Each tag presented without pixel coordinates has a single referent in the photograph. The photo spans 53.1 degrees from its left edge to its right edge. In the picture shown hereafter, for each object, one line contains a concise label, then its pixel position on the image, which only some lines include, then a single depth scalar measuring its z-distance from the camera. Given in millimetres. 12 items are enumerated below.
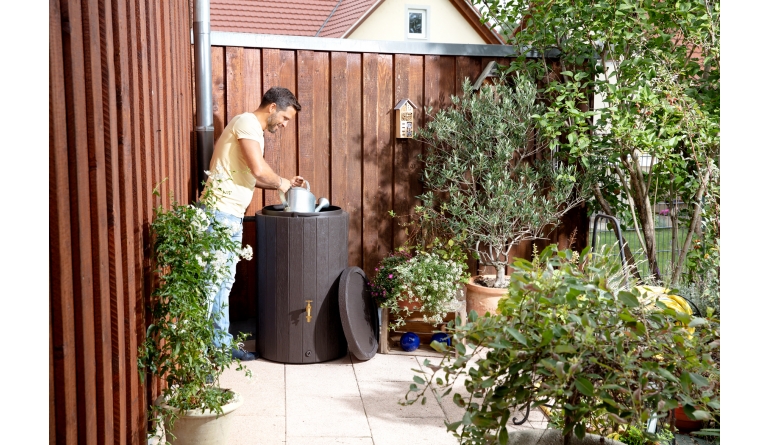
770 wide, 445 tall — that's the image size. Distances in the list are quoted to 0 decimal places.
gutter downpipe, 5168
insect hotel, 5832
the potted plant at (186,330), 3027
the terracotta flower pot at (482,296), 5254
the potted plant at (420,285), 5125
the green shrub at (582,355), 1778
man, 4754
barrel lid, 4984
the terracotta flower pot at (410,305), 5293
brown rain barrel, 4945
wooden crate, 5301
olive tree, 5398
